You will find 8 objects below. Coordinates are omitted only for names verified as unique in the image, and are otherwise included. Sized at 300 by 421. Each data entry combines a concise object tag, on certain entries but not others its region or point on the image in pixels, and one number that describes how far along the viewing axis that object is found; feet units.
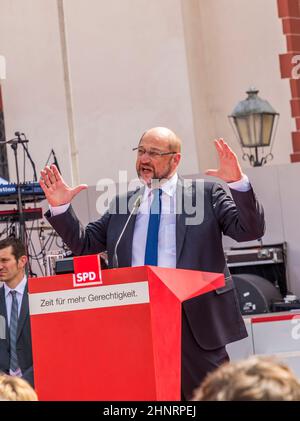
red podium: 23.43
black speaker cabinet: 61.77
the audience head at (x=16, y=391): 14.15
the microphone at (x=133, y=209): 29.40
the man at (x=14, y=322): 37.40
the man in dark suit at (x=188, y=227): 27.89
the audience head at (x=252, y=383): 11.93
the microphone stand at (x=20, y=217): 56.59
